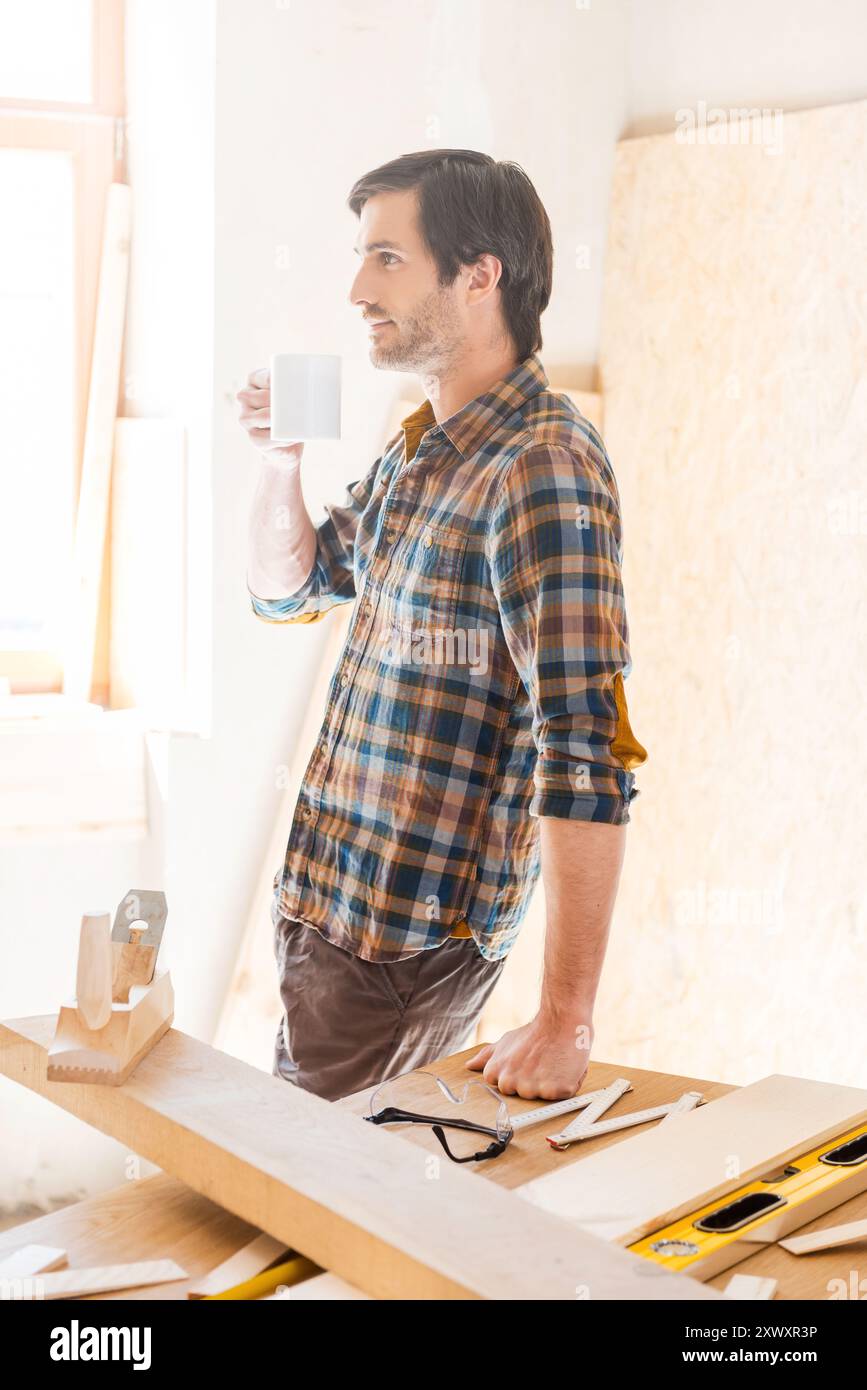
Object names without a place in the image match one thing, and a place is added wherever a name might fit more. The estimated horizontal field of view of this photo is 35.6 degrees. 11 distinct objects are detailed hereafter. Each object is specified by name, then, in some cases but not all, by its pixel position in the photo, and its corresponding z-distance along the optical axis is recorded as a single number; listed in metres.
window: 2.59
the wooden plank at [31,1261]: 0.99
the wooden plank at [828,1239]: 1.04
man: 1.38
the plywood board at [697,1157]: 1.06
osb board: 2.41
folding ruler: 1.23
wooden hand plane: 1.14
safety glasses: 1.21
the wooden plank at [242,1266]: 0.96
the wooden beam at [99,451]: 2.63
